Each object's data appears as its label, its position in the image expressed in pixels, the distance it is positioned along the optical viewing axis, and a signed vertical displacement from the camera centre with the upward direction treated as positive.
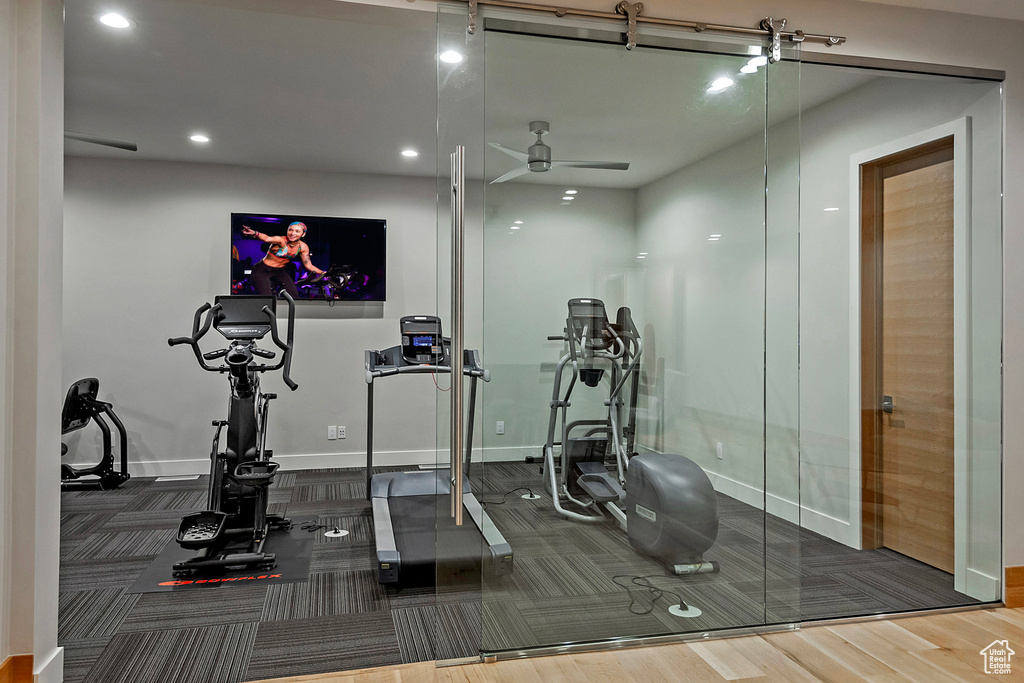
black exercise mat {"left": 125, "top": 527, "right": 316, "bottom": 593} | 2.96 -1.16
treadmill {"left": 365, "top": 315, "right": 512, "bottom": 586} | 2.23 -0.80
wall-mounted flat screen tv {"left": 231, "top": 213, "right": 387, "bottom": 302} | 5.21 +0.72
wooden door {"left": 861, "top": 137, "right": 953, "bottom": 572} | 2.72 -0.08
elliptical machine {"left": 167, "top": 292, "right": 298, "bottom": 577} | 3.19 -0.68
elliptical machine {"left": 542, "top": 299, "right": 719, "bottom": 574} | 2.30 -0.49
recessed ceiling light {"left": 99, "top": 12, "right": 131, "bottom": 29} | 2.76 +1.42
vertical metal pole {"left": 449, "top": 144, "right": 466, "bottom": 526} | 2.21 +0.08
